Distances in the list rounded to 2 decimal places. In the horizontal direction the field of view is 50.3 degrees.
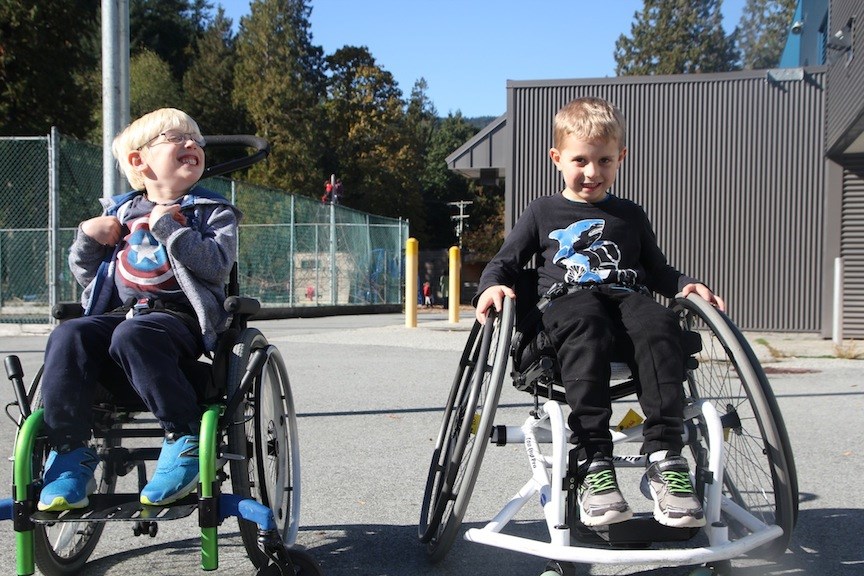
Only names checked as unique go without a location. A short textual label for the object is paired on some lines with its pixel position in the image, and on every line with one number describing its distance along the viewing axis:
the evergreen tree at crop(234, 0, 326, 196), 49.75
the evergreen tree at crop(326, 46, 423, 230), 51.75
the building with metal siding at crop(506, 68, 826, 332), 14.73
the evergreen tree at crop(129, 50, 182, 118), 49.97
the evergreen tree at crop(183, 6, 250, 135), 53.90
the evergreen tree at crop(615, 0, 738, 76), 65.06
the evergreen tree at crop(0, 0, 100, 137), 23.95
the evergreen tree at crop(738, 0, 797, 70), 67.81
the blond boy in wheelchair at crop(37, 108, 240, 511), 2.47
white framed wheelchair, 2.38
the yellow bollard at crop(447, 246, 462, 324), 15.38
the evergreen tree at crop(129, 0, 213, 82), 59.03
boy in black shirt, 2.45
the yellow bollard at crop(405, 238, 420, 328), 14.51
